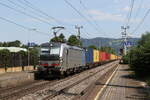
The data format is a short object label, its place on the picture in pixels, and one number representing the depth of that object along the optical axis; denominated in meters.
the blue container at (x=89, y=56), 43.97
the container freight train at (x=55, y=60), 25.22
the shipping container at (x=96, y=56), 52.71
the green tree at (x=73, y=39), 80.59
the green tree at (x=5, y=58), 34.49
